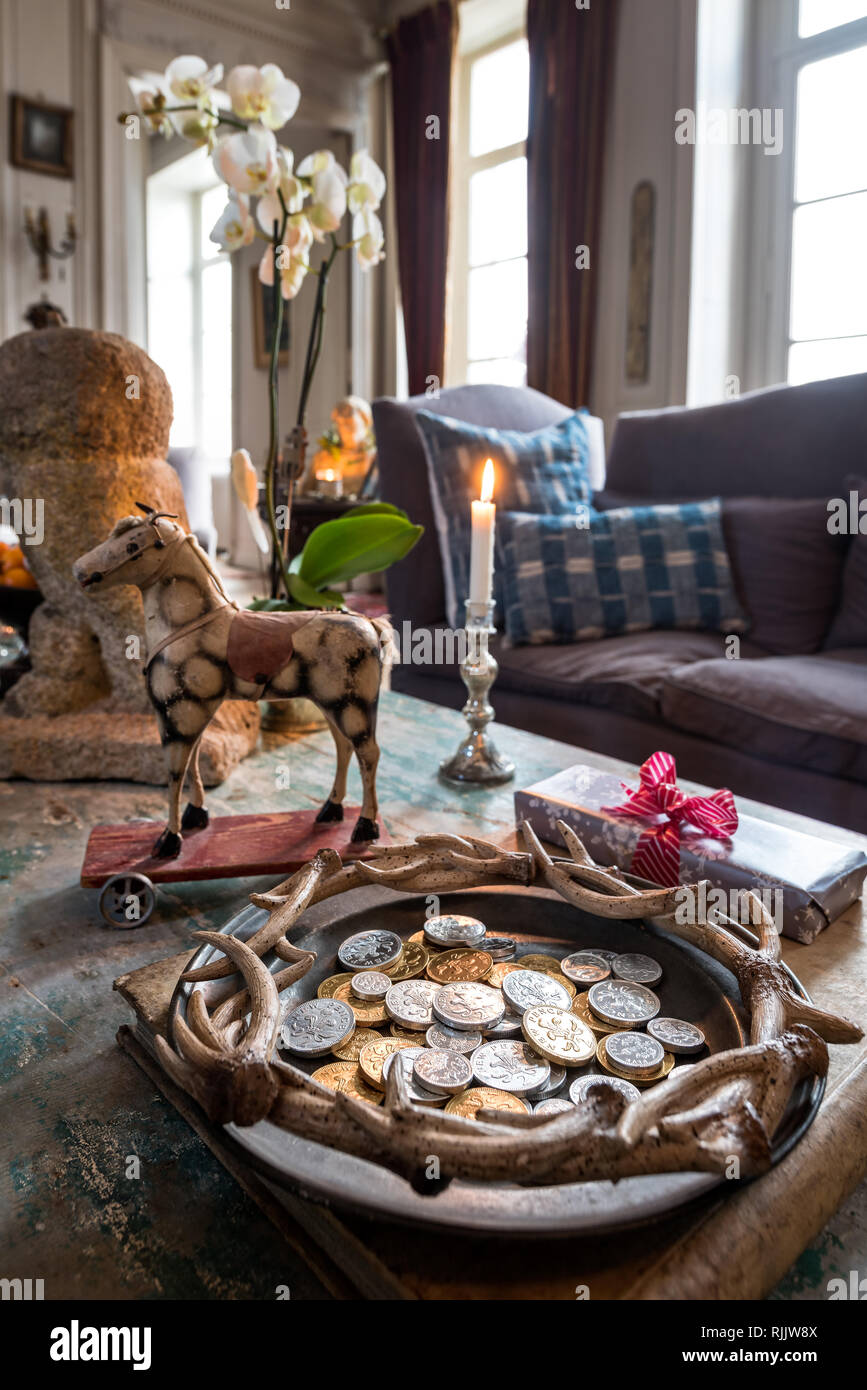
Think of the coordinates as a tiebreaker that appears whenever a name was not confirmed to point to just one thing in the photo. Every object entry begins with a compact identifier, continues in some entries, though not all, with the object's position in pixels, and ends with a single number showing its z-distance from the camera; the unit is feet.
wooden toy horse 2.38
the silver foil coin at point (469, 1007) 1.67
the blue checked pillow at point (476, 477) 6.21
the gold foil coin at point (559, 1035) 1.59
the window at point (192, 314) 22.44
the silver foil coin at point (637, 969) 1.82
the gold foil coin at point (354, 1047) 1.61
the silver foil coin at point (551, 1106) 1.44
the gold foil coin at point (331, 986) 1.80
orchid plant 3.30
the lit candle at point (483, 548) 3.36
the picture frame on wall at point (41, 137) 12.90
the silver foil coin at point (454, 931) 1.97
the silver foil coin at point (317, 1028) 1.59
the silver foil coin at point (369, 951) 1.87
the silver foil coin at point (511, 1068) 1.52
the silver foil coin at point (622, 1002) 1.69
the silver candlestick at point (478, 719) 3.38
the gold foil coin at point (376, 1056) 1.53
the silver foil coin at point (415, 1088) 1.48
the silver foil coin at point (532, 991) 1.74
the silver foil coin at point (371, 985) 1.77
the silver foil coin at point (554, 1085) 1.52
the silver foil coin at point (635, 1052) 1.55
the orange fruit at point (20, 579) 4.08
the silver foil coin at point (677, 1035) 1.61
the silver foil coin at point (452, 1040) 1.63
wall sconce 13.30
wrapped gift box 2.20
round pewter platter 1.10
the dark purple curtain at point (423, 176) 14.12
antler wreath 1.10
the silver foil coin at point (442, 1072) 1.49
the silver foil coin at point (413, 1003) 1.69
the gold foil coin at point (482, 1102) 1.47
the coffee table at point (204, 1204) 1.19
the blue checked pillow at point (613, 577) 5.99
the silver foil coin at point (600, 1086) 1.15
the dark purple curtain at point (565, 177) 11.16
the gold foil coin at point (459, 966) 1.87
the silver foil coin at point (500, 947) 1.97
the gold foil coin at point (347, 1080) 1.51
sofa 4.75
